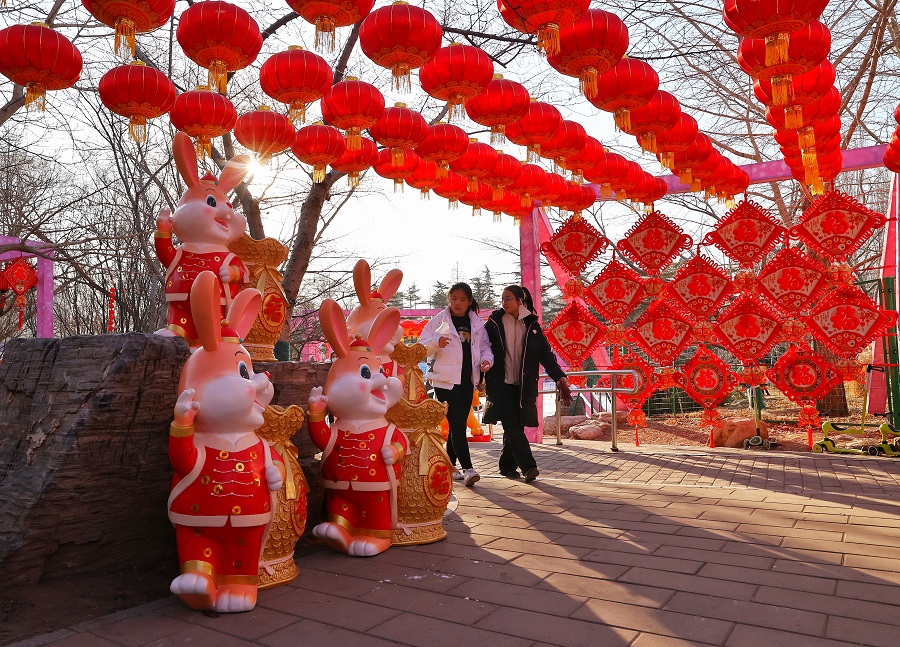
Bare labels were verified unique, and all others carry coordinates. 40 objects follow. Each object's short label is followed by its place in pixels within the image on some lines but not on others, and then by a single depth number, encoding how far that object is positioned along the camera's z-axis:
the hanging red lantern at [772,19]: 3.98
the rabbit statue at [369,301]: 4.26
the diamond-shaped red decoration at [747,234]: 9.02
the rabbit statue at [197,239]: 4.10
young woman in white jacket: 5.70
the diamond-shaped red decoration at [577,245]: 9.62
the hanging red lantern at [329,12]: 4.24
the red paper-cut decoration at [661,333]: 9.41
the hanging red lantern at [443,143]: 6.45
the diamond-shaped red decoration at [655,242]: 9.47
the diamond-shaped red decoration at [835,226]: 8.45
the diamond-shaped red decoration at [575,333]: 9.63
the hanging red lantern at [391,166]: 7.00
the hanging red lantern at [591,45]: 4.61
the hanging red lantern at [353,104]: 5.61
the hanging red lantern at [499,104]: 5.51
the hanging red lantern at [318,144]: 6.57
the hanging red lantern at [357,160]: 6.96
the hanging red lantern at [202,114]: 5.50
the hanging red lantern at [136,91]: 4.98
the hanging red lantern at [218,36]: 4.56
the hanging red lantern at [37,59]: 4.45
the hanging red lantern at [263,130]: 6.27
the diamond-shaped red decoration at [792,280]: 8.69
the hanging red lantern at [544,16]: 4.21
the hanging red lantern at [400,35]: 4.55
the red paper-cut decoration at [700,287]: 9.27
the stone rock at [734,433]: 9.67
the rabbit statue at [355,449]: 3.62
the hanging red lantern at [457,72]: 5.05
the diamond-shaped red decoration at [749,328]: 8.98
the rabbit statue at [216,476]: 2.76
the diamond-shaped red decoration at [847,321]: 8.36
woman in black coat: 5.99
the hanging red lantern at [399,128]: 6.02
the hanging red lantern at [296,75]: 5.29
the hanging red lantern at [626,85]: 5.23
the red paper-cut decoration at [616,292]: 9.57
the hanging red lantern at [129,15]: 4.03
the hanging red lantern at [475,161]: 7.21
